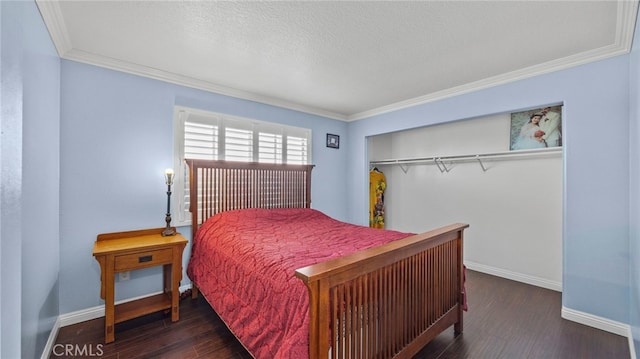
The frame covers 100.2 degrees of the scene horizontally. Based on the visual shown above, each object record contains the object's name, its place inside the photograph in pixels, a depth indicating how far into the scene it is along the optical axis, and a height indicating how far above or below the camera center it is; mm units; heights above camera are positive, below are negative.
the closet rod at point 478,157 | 3109 +317
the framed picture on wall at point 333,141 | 4465 +655
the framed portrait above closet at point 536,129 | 3102 +625
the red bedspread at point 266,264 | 1438 -605
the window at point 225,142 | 2963 +472
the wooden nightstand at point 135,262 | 2105 -702
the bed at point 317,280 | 1312 -636
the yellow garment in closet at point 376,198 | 4727 -335
